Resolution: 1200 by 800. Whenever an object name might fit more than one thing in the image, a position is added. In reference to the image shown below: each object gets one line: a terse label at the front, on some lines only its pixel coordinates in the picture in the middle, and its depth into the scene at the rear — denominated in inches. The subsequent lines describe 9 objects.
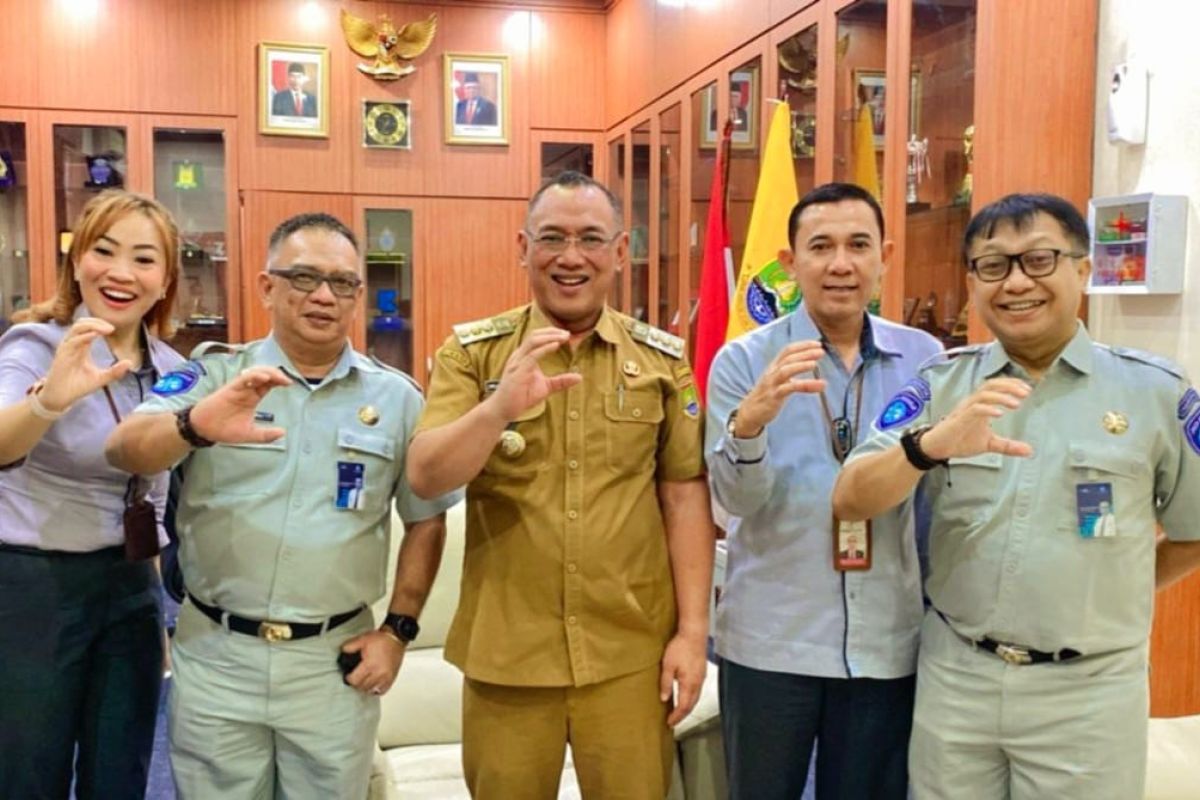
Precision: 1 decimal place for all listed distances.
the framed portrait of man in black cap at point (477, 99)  250.2
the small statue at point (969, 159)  114.9
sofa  87.6
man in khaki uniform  67.4
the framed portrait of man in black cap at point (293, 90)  240.7
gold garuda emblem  242.4
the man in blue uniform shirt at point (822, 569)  69.2
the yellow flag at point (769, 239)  143.8
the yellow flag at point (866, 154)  133.5
